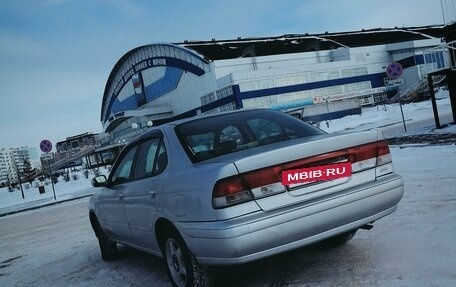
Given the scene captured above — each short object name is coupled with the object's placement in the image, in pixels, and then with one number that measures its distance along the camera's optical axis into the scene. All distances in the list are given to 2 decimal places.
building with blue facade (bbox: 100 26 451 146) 64.25
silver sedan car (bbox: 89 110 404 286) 3.12
